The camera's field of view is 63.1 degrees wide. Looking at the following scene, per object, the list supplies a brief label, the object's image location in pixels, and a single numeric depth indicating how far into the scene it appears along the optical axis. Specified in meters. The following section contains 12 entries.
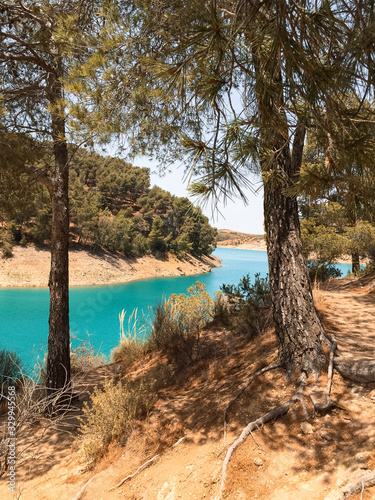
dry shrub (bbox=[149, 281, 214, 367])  4.89
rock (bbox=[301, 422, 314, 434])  2.08
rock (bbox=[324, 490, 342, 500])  1.52
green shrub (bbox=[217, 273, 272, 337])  4.72
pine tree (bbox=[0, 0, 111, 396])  3.91
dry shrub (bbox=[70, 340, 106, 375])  6.23
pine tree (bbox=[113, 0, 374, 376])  1.67
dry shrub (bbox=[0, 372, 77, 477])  2.87
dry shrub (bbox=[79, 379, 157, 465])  2.83
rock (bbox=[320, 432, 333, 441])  1.97
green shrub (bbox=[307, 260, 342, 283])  11.93
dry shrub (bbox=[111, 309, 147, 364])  6.15
